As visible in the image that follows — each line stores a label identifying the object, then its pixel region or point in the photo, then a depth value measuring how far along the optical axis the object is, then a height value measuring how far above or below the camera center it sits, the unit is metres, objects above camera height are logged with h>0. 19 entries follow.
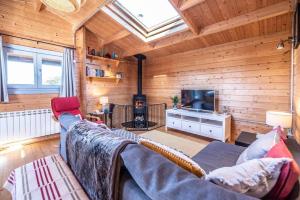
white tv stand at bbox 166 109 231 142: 3.50 -0.63
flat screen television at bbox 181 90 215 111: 3.87 -0.05
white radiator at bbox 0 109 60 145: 3.19 -0.61
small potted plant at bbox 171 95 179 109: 4.63 -0.11
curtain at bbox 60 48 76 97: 3.97 +0.56
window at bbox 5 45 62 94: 3.38 +0.65
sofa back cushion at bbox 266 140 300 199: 0.81 -0.44
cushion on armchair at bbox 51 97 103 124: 3.37 -0.18
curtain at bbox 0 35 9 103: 3.10 +0.35
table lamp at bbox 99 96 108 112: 4.54 -0.09
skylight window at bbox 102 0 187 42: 3.30 +1.90
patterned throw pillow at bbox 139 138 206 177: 0.94 -0.40
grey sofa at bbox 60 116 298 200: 0.66 -0.40
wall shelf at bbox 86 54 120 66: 4.53 +1.18
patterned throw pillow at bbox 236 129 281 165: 1.16 -0.39
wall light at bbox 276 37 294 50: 2.61 +0.99
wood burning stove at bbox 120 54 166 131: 5.12 -0.53
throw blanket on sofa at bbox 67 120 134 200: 1.04 -0.48
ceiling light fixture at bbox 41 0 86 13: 2.02 +1.25
